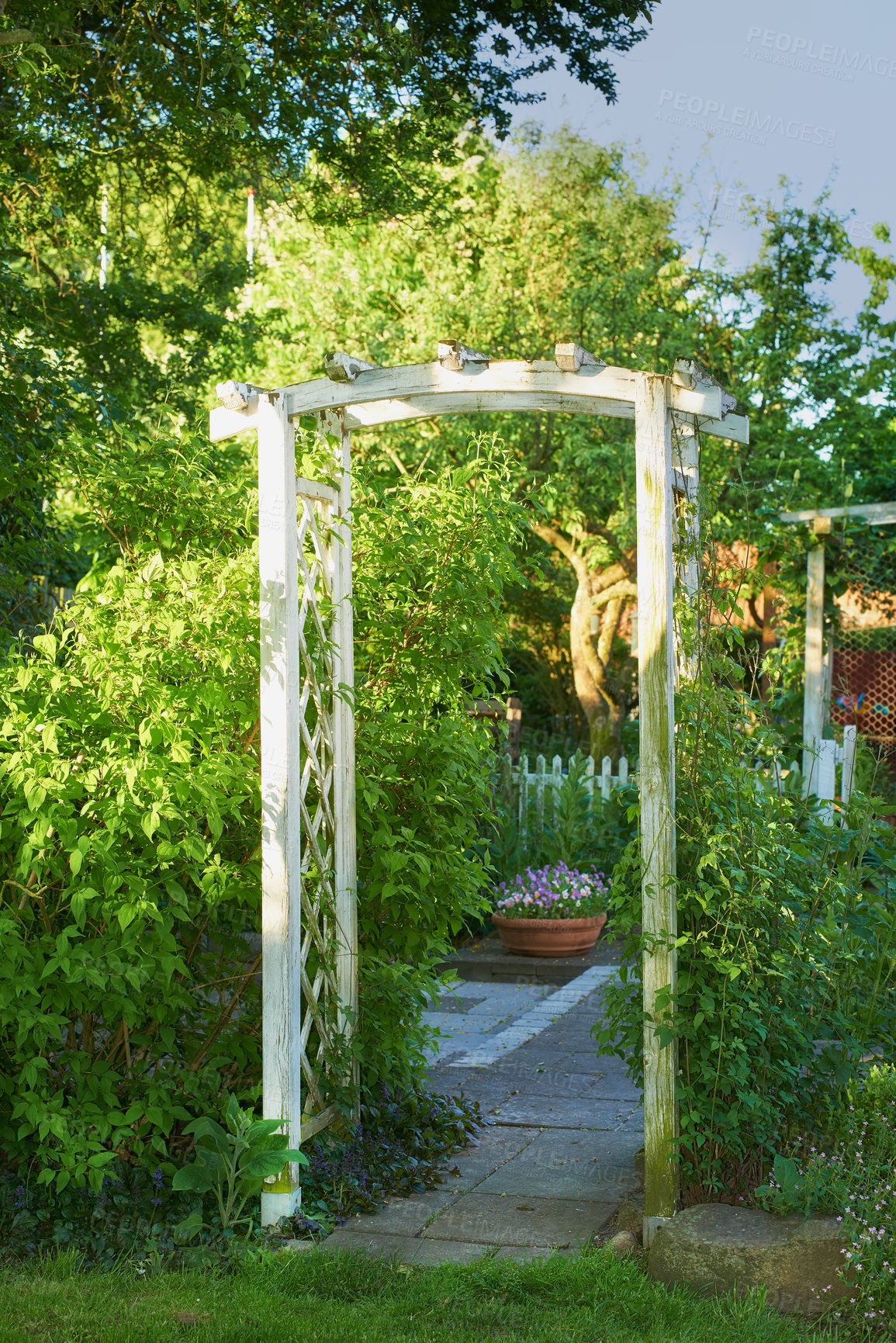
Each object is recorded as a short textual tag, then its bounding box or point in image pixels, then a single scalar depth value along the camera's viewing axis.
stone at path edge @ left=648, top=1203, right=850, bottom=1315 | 3.21
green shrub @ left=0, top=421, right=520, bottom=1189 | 3.68
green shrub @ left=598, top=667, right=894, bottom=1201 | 3.59
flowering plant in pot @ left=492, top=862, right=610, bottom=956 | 8.26
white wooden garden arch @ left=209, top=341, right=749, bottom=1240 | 3.66
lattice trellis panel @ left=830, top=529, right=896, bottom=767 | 9.41
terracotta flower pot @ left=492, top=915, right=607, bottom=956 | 8.24
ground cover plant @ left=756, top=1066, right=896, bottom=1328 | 3.07
